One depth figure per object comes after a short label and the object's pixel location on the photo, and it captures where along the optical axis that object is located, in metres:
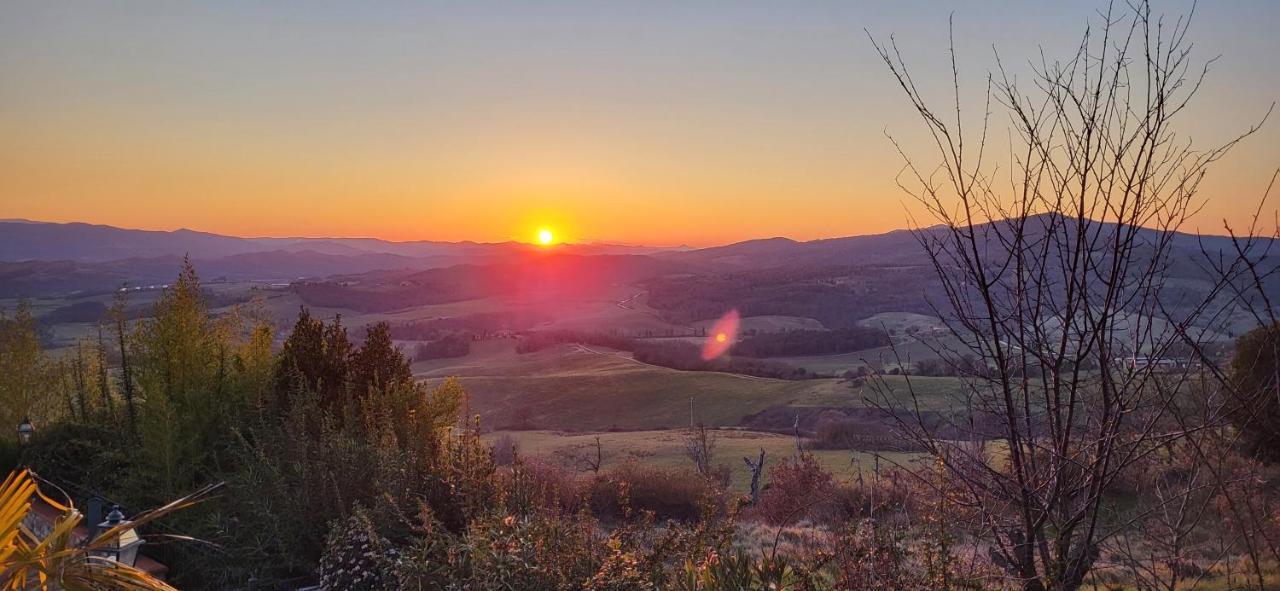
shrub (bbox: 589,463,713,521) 17.23
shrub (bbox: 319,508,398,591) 5.12
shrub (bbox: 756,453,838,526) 14.88
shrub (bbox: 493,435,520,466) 24.83
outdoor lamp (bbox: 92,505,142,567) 3.71
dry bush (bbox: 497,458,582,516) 5.52
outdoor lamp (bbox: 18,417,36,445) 8.84
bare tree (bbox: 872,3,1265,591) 2.21
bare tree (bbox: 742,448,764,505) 20.25
